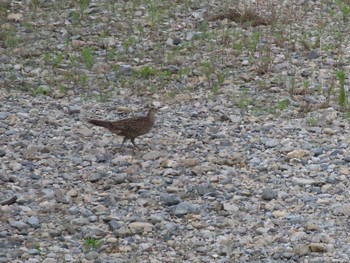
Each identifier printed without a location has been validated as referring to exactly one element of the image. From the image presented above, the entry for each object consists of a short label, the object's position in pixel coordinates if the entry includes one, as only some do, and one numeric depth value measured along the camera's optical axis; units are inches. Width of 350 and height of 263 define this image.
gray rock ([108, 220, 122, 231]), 606.2
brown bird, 756.0
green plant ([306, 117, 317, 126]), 813.2
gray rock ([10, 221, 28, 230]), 606.2
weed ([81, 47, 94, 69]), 971.0
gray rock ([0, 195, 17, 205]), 641.0
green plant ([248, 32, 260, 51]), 1011.9
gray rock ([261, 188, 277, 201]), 663.1
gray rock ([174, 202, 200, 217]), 635.2
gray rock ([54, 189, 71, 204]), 652.9
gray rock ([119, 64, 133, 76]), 959.6
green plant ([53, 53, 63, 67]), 970.1
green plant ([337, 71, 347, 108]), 856.3
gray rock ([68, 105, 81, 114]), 843.4
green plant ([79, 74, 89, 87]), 920.9
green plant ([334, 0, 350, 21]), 1114.2
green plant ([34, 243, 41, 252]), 574.2
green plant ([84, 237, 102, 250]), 577.6
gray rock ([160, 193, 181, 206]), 652.7
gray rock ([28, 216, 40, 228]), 610.5
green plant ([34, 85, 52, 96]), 893.8
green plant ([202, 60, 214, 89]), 941.4
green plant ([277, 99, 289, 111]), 852.0
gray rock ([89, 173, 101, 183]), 693.9
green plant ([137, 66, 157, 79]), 952.9
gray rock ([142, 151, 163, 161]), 744.5
